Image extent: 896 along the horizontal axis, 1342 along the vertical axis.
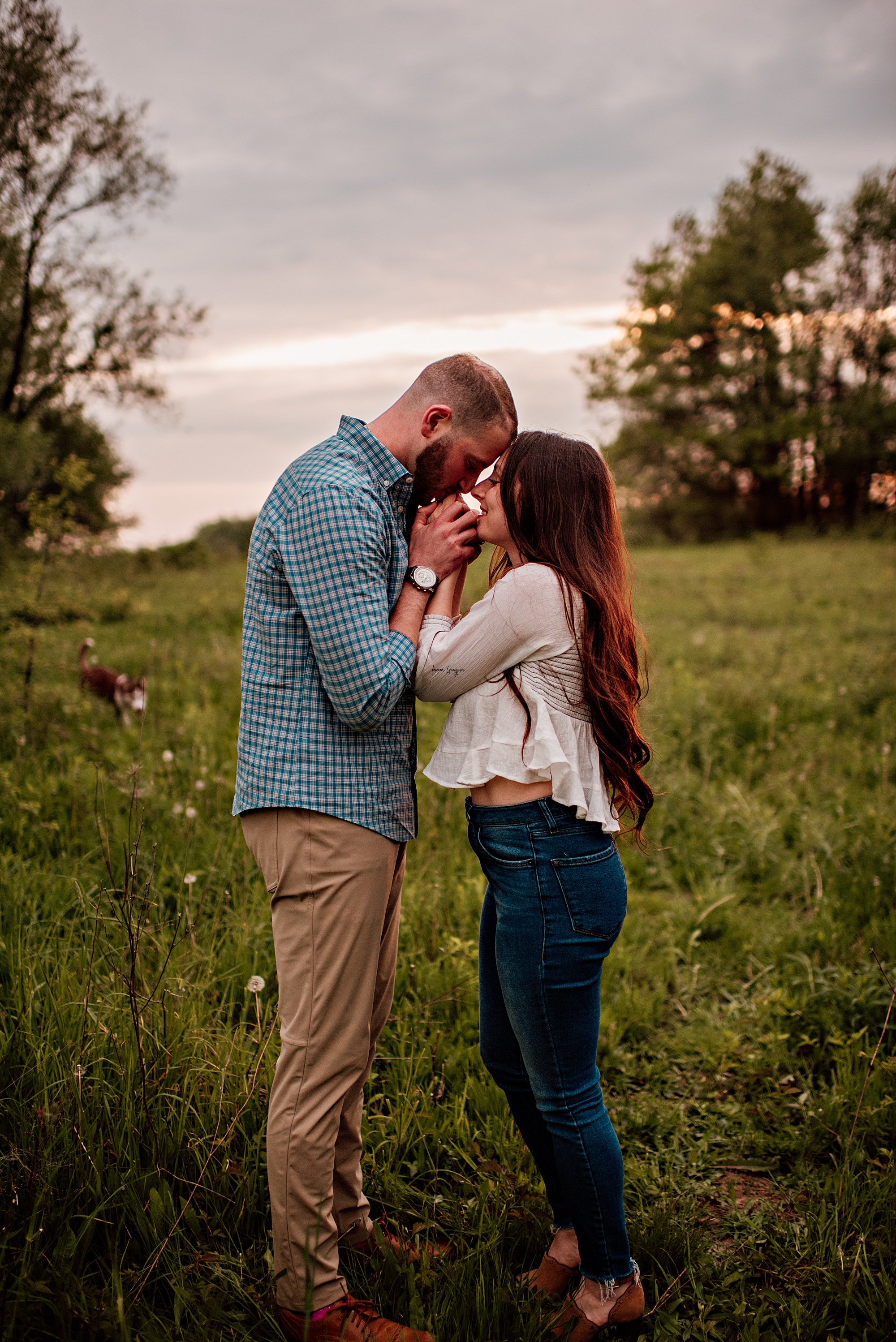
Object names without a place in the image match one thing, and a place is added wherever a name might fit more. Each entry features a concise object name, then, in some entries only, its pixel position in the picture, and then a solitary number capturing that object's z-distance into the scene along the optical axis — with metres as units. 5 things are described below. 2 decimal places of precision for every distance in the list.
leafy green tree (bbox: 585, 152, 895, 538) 31.12
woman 2.08
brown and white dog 6.03
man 1.96
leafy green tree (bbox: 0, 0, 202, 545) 14.07
